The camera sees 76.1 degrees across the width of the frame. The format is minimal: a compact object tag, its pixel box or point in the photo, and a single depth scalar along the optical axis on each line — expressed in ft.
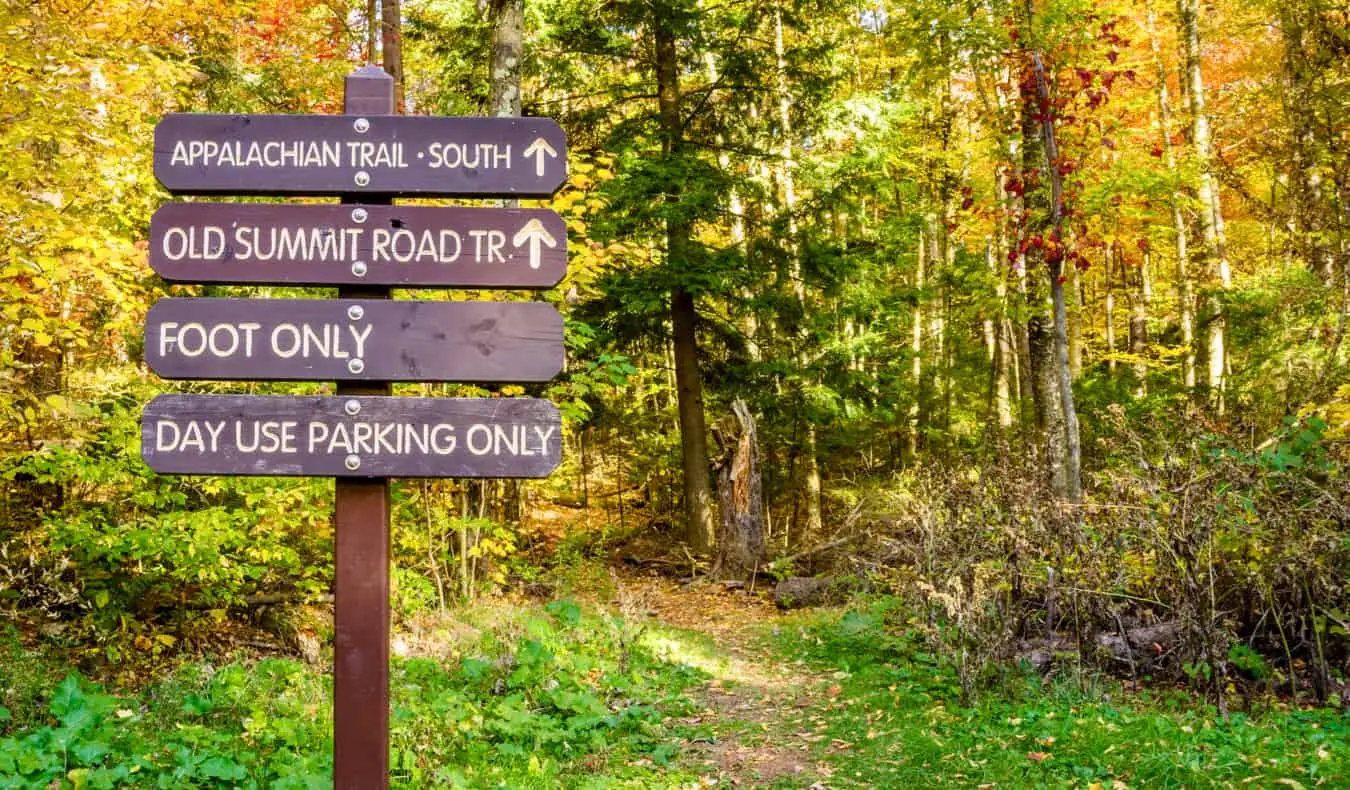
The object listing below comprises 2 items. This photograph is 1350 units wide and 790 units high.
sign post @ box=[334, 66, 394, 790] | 10.28
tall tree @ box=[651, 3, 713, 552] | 44.57
